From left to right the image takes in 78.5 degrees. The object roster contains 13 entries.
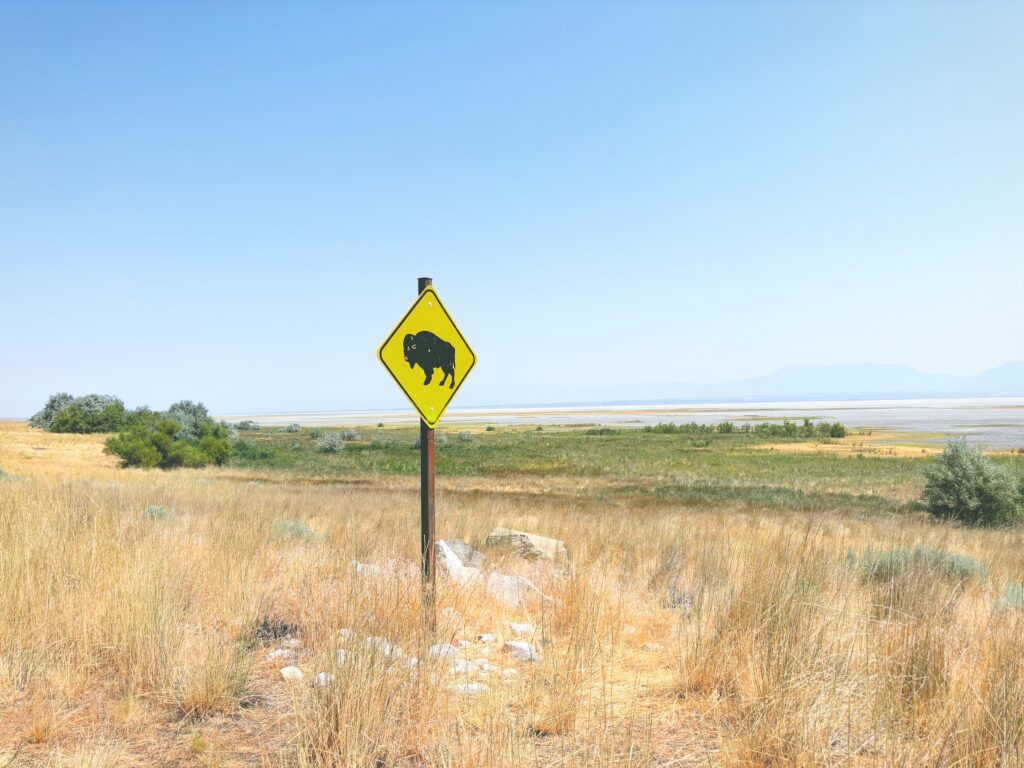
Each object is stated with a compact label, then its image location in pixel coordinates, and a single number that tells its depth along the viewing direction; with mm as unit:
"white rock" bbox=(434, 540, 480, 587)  6634
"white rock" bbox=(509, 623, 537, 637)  5543
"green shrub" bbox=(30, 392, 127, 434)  56031
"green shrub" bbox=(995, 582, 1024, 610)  5625
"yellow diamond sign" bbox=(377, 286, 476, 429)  5281
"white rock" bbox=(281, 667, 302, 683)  3835
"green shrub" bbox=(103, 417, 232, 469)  33969
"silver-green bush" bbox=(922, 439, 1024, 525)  17859
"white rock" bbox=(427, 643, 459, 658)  3865
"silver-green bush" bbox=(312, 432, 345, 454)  52719
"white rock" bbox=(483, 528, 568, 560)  9352
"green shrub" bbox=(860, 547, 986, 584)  7109
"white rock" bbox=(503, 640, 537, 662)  4837
